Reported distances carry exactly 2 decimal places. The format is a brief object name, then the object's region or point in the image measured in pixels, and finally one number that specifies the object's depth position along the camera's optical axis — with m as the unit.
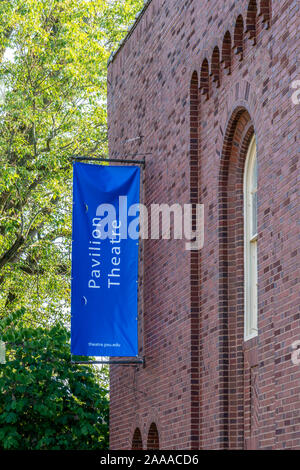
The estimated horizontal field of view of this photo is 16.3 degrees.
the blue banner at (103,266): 16.77
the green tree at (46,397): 20.73
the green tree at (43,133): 26.80
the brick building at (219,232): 11.21
